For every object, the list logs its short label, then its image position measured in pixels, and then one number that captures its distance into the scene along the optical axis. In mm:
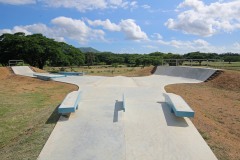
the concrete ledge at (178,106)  4169
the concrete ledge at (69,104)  4351
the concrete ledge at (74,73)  15117
